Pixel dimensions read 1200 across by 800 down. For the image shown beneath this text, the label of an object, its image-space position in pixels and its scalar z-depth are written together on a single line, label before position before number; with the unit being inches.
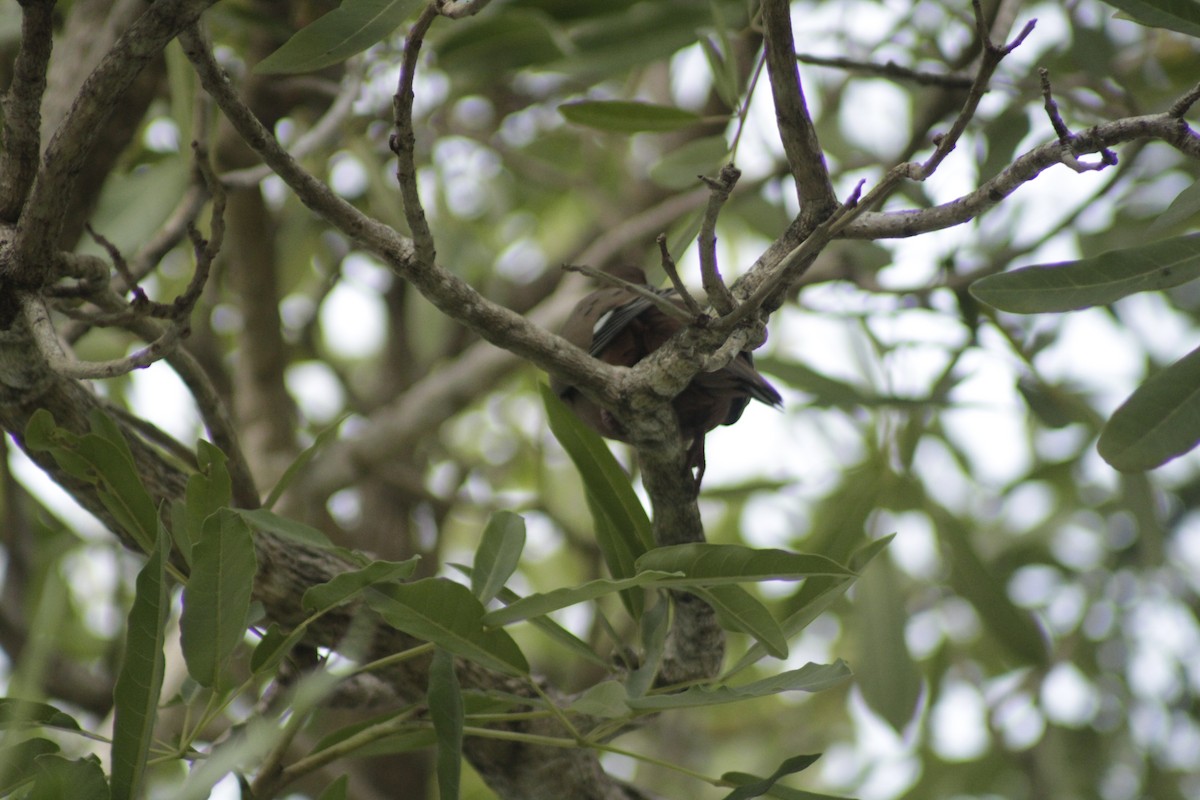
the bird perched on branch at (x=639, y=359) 290.4
